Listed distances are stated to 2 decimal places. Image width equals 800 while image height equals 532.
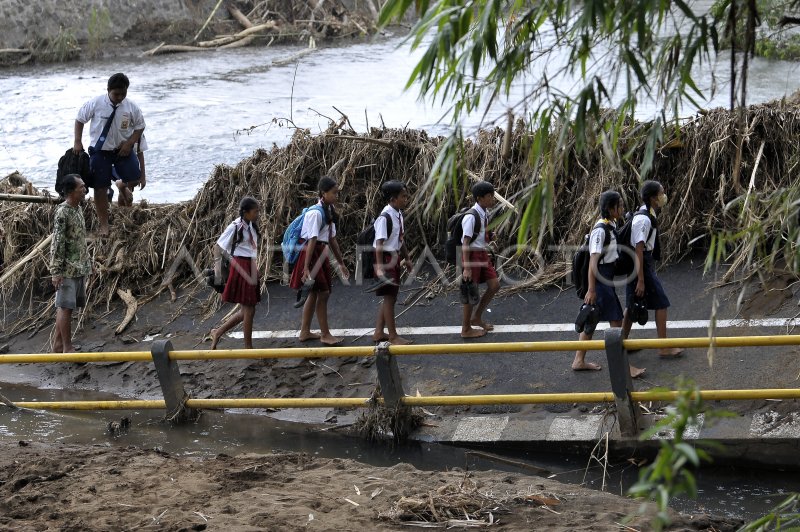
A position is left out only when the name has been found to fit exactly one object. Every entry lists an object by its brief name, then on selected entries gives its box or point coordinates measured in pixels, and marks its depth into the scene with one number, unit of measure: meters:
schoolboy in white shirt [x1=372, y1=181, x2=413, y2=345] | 19.39
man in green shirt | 20.53
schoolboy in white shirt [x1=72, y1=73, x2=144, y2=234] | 23.36
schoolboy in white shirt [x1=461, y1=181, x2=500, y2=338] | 19.06
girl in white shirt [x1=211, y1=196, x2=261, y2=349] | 19.95
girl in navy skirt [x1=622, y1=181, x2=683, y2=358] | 17.44
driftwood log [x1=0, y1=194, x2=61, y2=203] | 24.52
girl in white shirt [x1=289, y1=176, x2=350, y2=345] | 19.64
